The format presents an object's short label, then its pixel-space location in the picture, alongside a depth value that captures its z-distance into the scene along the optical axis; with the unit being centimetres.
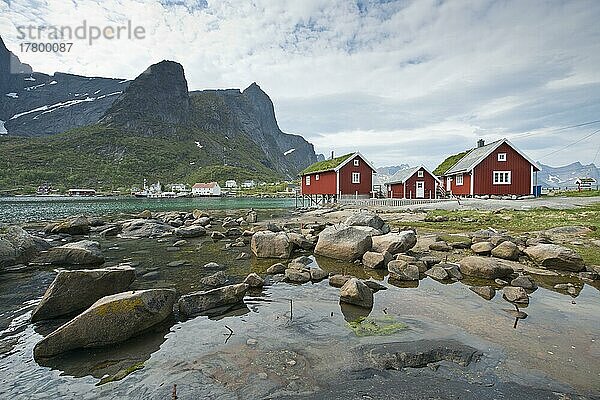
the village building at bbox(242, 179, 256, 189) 16065
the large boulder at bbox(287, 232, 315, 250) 1630
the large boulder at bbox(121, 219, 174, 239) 2266
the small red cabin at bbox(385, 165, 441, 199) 4703
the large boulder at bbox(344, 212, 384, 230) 1821
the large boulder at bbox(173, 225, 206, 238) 2207
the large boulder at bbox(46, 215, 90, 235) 2402
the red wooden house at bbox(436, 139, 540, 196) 4062
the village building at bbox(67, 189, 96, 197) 11619
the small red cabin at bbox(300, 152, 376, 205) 4656
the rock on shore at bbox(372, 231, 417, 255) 1354
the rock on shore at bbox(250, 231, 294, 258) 1488
